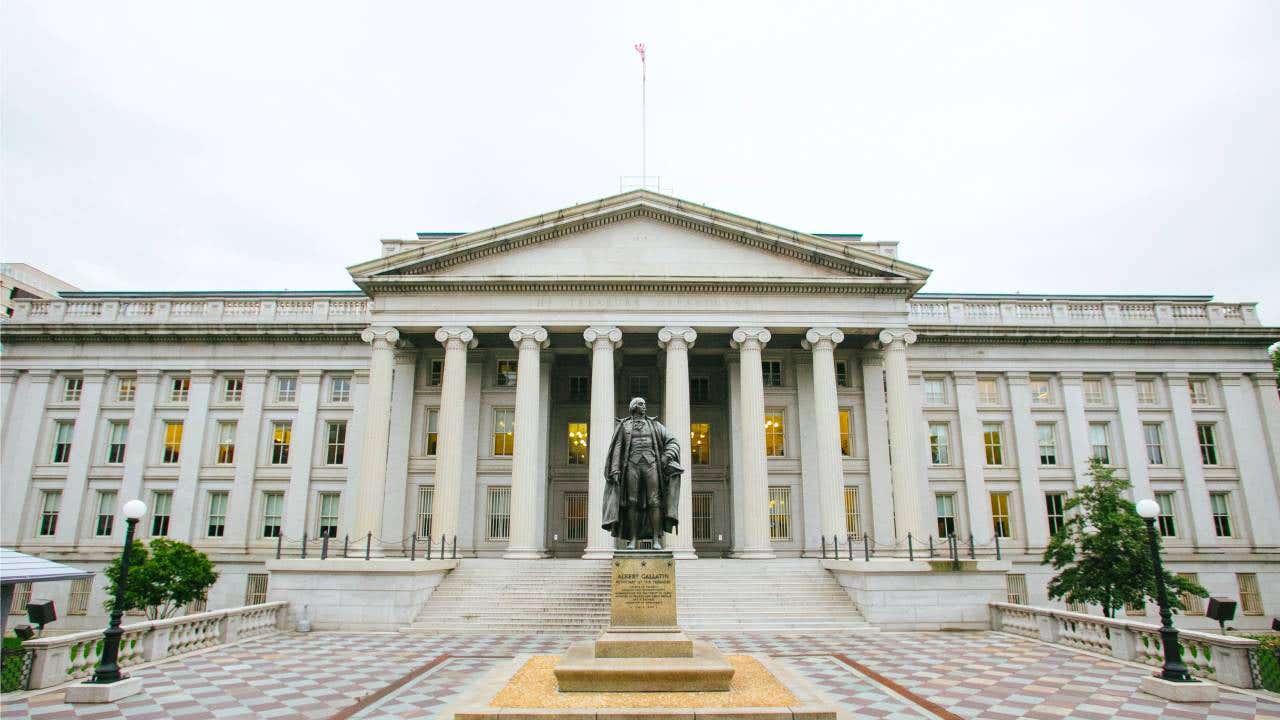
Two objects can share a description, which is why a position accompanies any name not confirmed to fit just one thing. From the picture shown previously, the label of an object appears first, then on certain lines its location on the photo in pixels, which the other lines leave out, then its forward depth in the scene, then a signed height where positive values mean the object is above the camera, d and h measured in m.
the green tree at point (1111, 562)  21.56 -1.12
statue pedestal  10.04 -1.86
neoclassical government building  29.28 +6.06
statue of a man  12.50 +0.68
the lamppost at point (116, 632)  12.19 -1.79
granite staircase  21.48 -2.26
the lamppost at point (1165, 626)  12.15 -1.74
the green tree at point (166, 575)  23.75 -1.55
